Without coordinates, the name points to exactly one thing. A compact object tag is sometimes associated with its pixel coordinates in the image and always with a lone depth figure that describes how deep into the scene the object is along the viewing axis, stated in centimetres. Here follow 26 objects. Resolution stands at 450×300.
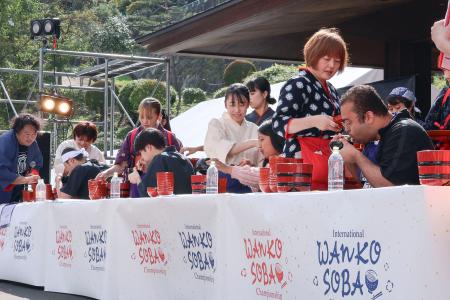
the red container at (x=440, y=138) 634
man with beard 585
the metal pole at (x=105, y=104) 1842
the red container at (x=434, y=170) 506
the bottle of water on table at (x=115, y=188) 971
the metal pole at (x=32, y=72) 1969
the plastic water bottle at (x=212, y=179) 764
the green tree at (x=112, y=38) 6372
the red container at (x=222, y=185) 818
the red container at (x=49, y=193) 1183
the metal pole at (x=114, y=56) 1757
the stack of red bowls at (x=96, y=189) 997
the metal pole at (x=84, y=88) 1940
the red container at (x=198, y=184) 809
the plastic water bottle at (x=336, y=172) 601
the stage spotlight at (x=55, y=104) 1756
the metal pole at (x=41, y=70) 1682
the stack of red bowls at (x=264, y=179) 676
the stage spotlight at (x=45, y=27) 1813
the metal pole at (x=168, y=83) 1713
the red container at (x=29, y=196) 1220
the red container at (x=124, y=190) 1018
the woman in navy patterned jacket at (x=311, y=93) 731
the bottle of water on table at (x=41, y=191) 1154
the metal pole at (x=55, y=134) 1964
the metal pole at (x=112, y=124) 1834
